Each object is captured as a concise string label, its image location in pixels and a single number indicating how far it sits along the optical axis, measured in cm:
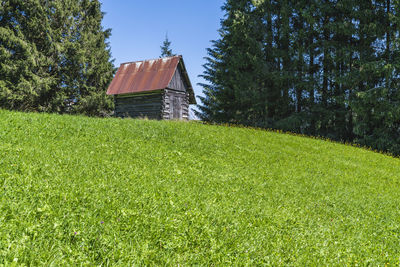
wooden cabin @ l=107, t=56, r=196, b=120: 2364
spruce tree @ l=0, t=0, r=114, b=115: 2458
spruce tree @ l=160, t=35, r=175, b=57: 5416
